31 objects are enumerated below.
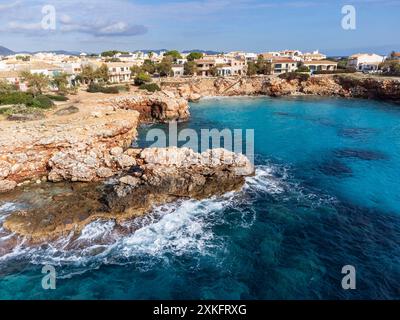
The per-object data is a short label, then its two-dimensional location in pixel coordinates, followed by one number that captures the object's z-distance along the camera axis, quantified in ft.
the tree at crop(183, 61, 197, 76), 301.43
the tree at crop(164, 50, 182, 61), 380.70
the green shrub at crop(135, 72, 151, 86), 242.37
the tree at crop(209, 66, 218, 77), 306.84
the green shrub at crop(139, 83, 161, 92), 220.84
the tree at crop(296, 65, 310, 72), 306.96
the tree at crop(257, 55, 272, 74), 299.38
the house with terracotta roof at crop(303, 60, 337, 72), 331.57
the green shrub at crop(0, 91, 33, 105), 138.31
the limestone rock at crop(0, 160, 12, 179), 83.58
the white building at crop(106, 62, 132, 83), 268.82
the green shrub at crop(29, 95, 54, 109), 134.62
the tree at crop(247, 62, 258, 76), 293.45
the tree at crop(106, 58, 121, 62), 353.96
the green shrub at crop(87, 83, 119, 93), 193.54
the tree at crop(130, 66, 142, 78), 273.95
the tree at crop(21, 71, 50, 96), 160.45
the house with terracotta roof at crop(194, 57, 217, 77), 315.99
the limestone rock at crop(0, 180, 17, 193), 80.79
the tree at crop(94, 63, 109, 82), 230.48
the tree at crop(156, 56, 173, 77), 285.21
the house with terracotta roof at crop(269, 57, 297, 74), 330.13
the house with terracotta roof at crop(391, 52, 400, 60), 376.89
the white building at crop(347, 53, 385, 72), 343.16
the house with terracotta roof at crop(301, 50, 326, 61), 413.94
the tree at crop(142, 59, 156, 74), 282.64
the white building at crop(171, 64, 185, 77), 309.42
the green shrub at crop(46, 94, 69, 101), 156.15
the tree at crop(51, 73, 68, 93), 177.78
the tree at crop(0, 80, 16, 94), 157.01
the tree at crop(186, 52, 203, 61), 362.49
